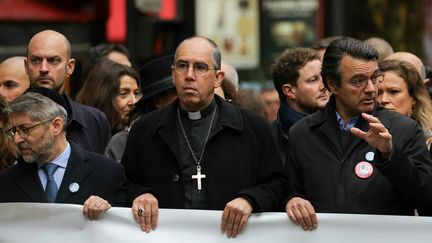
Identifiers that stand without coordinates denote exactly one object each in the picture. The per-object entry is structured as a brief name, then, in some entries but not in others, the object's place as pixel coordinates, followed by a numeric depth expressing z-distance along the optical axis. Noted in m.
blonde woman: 15.75
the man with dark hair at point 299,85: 16.73
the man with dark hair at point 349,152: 12.98
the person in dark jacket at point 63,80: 15.84
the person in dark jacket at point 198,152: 13.50
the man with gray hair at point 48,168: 13.70
